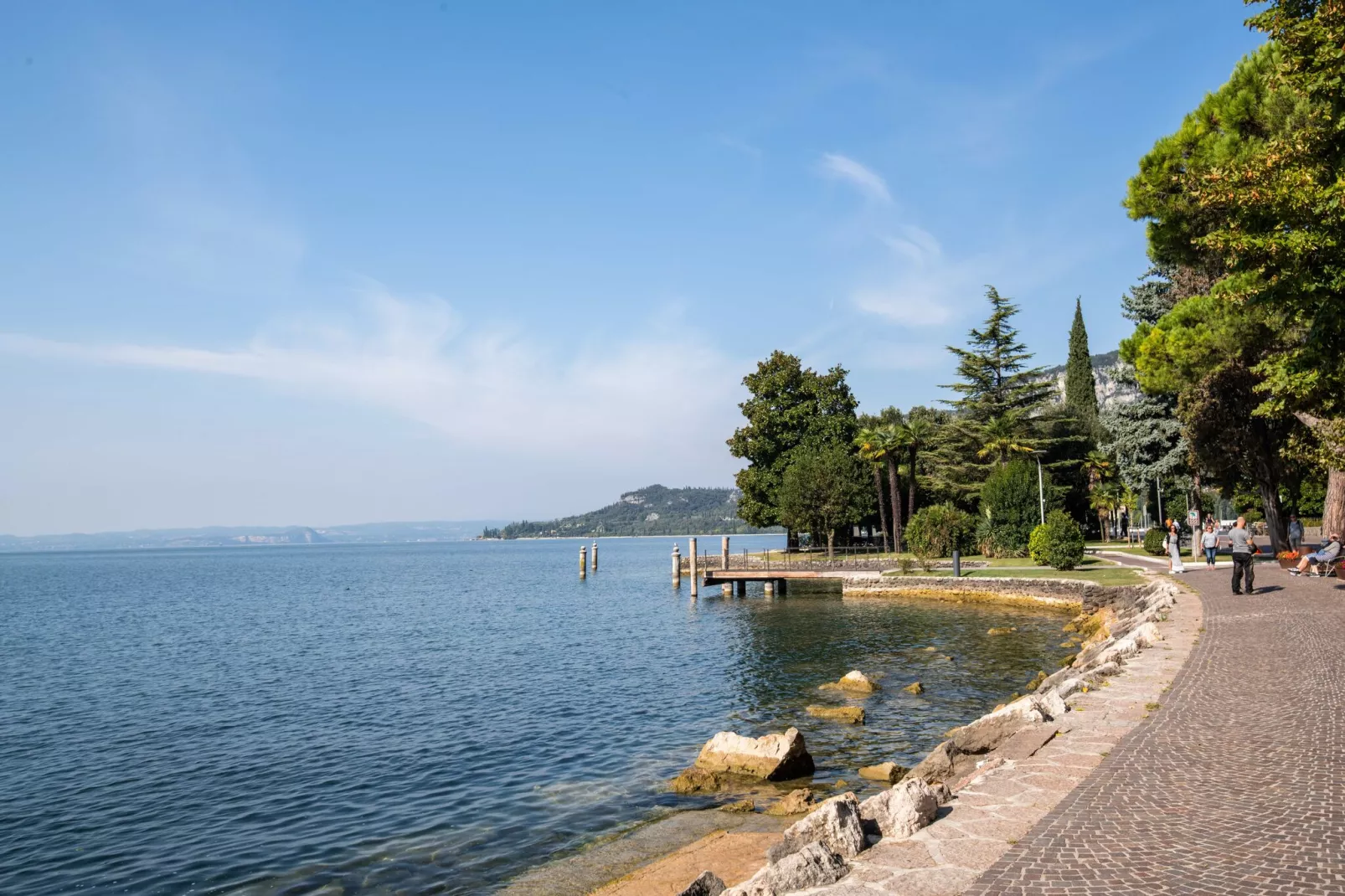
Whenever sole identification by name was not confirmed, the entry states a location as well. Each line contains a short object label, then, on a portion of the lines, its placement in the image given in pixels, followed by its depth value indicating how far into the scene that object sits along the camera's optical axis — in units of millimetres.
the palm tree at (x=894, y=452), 60500
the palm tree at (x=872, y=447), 61731
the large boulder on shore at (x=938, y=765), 11375
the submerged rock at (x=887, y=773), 13672
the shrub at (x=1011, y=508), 50125
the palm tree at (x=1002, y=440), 59188
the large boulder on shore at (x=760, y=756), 14352
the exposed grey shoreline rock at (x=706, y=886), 8031
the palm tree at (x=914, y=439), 60781
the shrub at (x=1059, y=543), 39812
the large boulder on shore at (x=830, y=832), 7359
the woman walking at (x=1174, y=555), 31031
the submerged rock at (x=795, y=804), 12438
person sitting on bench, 24812
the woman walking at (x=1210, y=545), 31875
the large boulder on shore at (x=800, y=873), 6746
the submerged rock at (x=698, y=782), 14031
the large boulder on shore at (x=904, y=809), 7609
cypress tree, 73856
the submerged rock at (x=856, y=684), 21156
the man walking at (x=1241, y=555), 22172
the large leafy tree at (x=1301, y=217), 15328
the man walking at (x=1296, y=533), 33875
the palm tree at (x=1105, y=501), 66125
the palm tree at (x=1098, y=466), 64000
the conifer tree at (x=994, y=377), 65500
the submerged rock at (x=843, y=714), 18250
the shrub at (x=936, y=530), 50750
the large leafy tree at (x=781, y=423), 68125
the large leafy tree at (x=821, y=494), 59688
